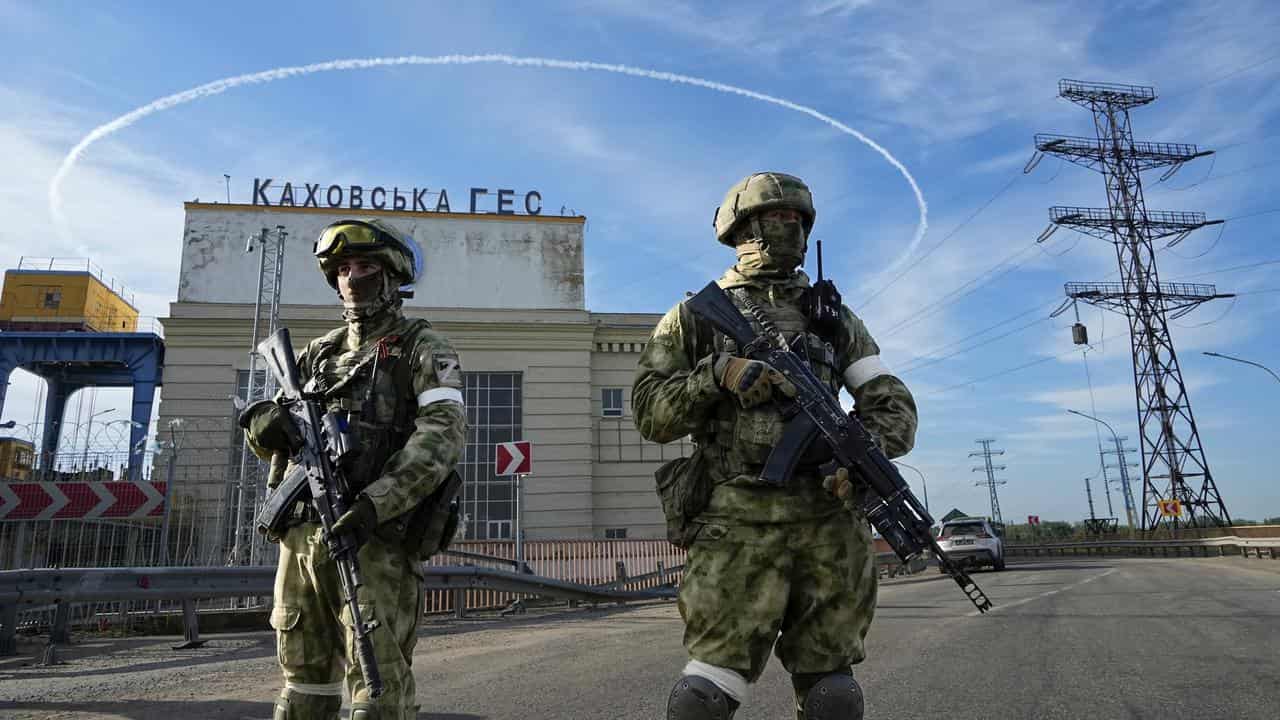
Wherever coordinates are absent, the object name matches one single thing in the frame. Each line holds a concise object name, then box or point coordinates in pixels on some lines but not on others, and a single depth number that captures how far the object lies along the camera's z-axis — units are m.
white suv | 19.17
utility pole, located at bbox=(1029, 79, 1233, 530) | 37.19
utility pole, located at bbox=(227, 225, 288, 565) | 15.94
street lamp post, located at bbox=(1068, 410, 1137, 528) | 58.19
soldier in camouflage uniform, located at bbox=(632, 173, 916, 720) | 2.65
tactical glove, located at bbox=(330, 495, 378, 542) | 2.78
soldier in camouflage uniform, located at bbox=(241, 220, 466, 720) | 2.85
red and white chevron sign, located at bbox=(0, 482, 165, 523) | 12.45
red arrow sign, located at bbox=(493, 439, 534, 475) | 13.16
